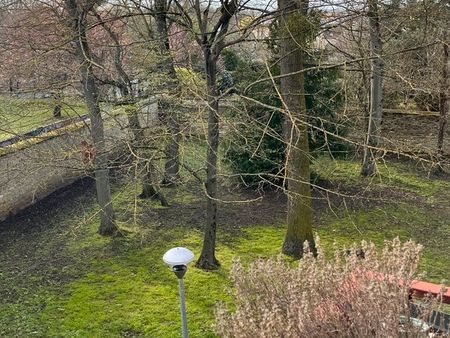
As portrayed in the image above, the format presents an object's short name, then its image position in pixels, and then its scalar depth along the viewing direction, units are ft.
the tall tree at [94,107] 26.11
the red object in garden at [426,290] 16.17
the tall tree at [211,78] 23.09
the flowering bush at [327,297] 11.51
